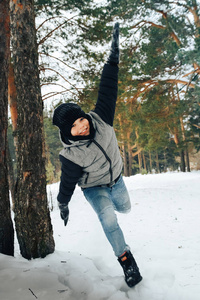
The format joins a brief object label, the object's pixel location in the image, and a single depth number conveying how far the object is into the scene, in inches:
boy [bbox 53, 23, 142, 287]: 89.3
